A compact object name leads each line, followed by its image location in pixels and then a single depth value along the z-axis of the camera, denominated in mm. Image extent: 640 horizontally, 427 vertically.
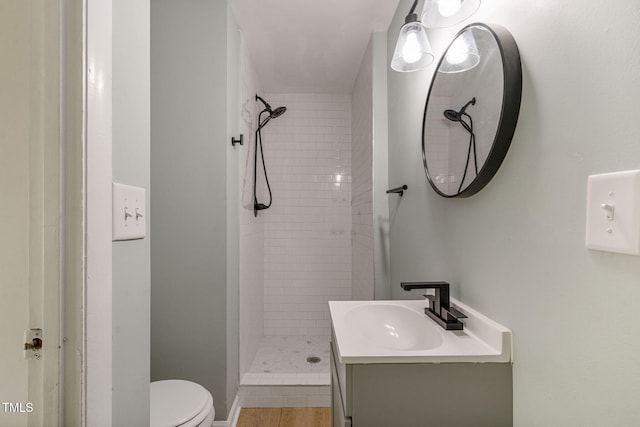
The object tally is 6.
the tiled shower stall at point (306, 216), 2852
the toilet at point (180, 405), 1188
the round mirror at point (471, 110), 754
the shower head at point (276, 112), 2602
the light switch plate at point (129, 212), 619
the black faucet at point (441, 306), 945
